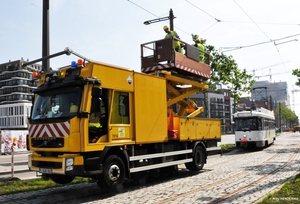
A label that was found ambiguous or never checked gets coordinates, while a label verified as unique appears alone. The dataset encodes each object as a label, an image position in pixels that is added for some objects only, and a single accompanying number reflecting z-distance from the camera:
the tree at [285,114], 113.56
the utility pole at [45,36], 10.25
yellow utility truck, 7.62
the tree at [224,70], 24.22
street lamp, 16.15
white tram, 22.61
